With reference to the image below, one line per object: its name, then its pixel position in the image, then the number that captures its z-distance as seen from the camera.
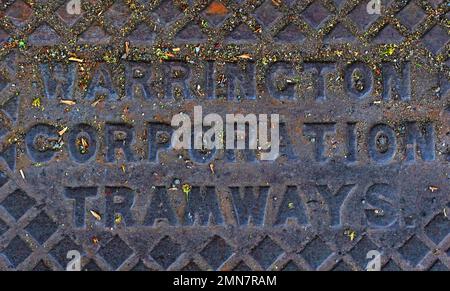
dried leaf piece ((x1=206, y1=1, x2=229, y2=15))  0.78
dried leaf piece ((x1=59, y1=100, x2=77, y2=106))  0.78
